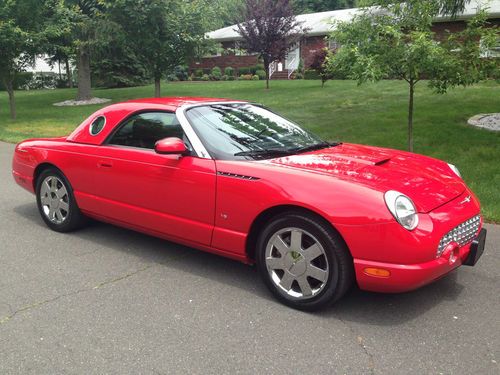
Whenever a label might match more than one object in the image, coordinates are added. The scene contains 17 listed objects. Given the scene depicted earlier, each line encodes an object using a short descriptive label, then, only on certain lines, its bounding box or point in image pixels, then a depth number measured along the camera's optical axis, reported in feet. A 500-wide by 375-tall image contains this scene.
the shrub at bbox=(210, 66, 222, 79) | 118.65
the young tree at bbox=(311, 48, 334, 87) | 71.77
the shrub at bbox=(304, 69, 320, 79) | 98.07
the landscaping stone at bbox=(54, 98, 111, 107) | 76.07
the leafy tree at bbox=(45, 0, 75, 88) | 57.26
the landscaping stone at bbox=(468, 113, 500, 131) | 34.53
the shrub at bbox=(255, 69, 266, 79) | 112.90
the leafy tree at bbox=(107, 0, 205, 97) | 49.47
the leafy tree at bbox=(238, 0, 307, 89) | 74.38
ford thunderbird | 10.50
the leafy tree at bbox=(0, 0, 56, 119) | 52.33
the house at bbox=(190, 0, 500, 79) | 111.04
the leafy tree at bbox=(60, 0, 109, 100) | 54.75
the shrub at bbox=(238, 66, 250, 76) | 117.86
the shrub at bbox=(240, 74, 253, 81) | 111.86
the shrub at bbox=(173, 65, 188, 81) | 121.76
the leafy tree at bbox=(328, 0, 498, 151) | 24.31
